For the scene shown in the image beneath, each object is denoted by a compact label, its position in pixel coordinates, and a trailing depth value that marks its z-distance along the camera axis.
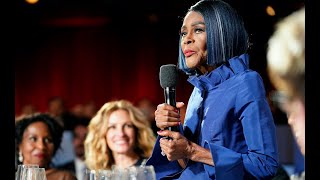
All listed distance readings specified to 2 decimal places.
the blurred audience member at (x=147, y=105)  8.08
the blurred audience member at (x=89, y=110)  8.07
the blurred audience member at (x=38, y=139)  3.64
